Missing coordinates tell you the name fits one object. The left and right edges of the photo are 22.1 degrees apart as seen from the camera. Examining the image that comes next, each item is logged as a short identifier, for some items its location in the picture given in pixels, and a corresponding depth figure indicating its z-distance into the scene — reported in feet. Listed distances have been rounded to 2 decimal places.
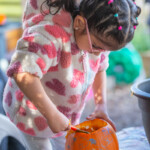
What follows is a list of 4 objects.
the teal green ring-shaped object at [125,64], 11.58
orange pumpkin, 4.08
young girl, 3.79
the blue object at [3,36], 11.55
